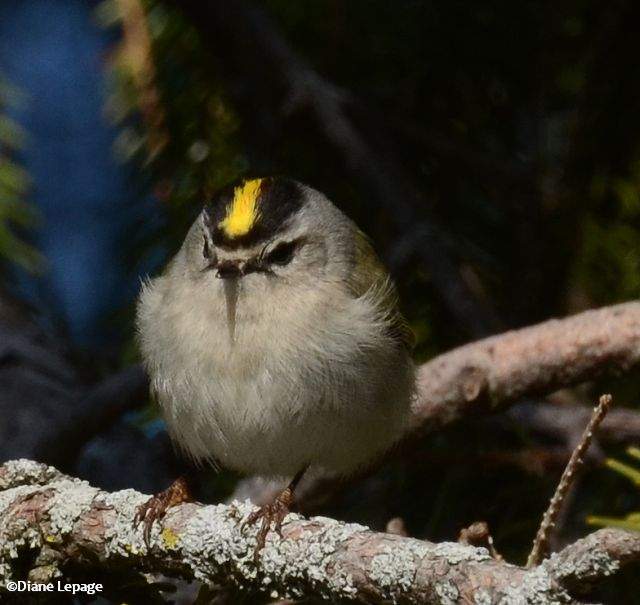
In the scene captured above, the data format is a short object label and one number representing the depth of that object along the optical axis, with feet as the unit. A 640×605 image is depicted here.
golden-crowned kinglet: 8.13
